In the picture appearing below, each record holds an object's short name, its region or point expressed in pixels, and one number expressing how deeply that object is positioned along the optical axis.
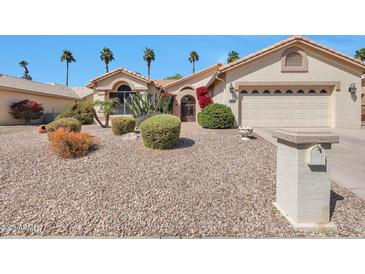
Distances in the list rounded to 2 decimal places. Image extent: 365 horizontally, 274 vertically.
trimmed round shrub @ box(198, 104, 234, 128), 11.52
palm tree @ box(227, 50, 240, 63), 35.43
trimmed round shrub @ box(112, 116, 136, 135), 8.77
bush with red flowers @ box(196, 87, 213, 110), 17.38
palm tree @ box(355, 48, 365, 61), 32.16
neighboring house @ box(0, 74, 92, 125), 17.64
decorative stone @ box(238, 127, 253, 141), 8.15
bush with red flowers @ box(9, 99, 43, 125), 17.88
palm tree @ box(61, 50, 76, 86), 47.34
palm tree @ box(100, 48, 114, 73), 42.60
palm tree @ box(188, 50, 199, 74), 45.38
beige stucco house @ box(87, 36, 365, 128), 12.08
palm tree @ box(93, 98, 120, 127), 11.68
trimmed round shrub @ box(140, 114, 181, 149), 6.60
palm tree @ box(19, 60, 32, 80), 55.42
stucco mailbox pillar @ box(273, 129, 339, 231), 3.06
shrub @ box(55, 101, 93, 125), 15.33
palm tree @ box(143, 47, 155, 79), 40.47
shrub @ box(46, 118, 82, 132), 8.07
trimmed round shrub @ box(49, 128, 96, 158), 6.20
